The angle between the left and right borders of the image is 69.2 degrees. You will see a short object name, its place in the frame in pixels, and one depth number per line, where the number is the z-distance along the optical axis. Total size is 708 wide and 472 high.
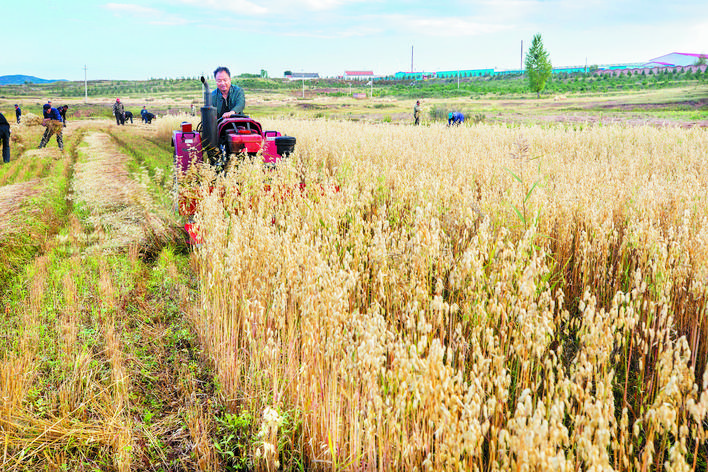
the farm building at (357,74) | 124.25
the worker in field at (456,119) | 17.14
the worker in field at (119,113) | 31.58
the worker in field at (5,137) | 12.88
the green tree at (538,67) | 58.97
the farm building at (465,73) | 118.56
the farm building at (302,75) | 126.96
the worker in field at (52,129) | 16.44
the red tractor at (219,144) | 6.23
